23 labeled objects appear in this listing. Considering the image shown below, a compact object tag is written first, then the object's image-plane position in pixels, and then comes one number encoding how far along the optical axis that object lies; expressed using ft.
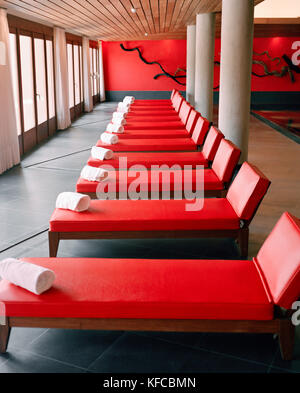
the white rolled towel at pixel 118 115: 30.23
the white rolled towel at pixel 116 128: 26.22
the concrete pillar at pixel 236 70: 21.54
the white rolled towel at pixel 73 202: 13.30
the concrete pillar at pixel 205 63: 34.24
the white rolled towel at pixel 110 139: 23.18
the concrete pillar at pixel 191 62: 44.42
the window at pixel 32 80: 27.58
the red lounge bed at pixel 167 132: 25.71
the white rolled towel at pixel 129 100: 42.27
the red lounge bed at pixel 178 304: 8.48
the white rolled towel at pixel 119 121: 27.41
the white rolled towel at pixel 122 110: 35.51
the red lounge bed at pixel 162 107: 37.22
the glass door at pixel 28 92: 29.32
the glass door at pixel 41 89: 32.59
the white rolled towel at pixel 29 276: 8.74
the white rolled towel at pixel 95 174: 16.12
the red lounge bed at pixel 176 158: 18.71
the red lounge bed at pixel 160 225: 12.71
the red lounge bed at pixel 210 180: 15.37
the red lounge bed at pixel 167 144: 22.77
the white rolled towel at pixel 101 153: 19.40
